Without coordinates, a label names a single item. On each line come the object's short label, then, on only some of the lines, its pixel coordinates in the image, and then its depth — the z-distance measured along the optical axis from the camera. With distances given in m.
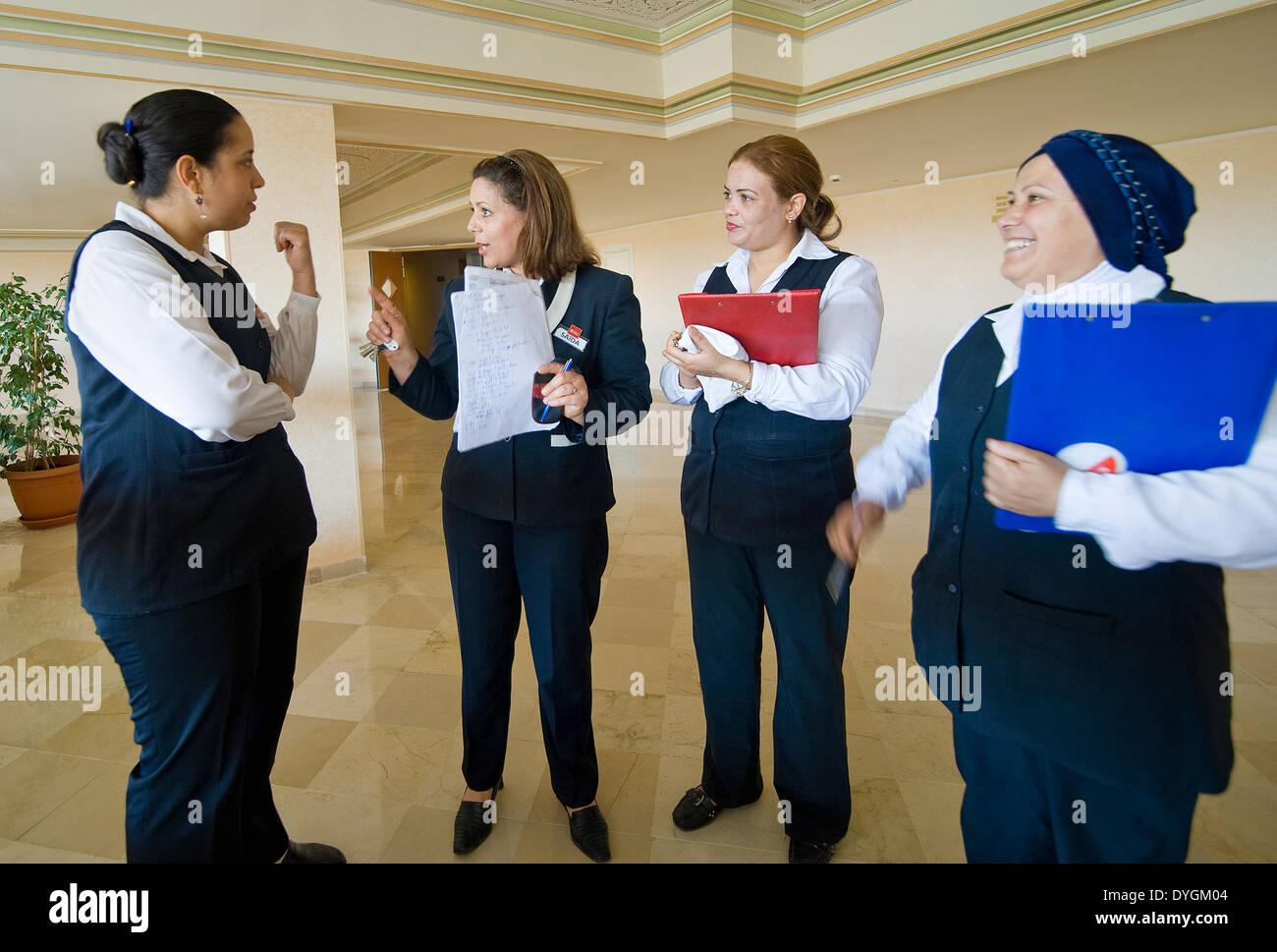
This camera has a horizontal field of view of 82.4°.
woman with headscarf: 0.98
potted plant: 5.42
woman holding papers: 1.81
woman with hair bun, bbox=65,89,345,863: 1.31
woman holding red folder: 1.72
